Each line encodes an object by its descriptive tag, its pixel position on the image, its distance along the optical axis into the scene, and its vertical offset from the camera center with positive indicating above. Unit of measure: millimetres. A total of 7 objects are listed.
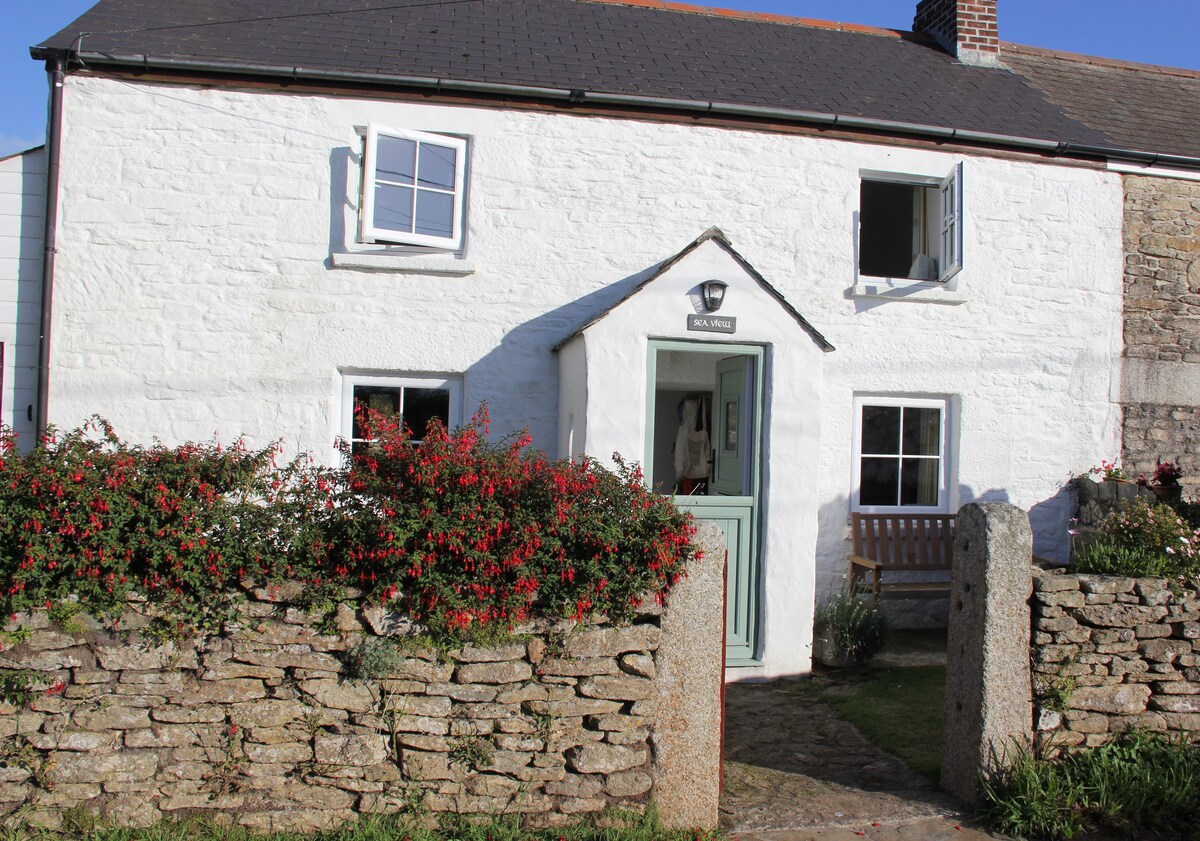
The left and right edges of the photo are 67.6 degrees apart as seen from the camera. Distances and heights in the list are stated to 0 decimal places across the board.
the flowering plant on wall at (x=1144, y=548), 5509 -515
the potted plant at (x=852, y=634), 7539 -1483
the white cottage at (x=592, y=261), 7289 +1678
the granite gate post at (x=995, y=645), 4855 -997
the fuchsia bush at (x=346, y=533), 3979 -424
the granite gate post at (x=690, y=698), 4422 -1215
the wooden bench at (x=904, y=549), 8398 -857
